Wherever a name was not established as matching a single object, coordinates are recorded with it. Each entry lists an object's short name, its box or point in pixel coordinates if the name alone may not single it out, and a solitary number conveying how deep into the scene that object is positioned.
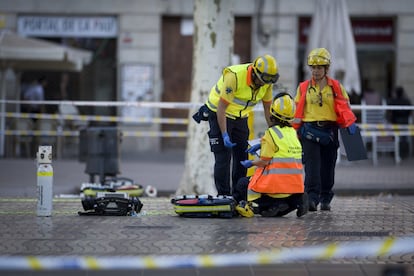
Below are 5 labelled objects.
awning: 37.69
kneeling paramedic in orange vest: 18.45
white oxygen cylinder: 18.45
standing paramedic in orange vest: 20.02
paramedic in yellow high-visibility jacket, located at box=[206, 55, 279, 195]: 19.14
